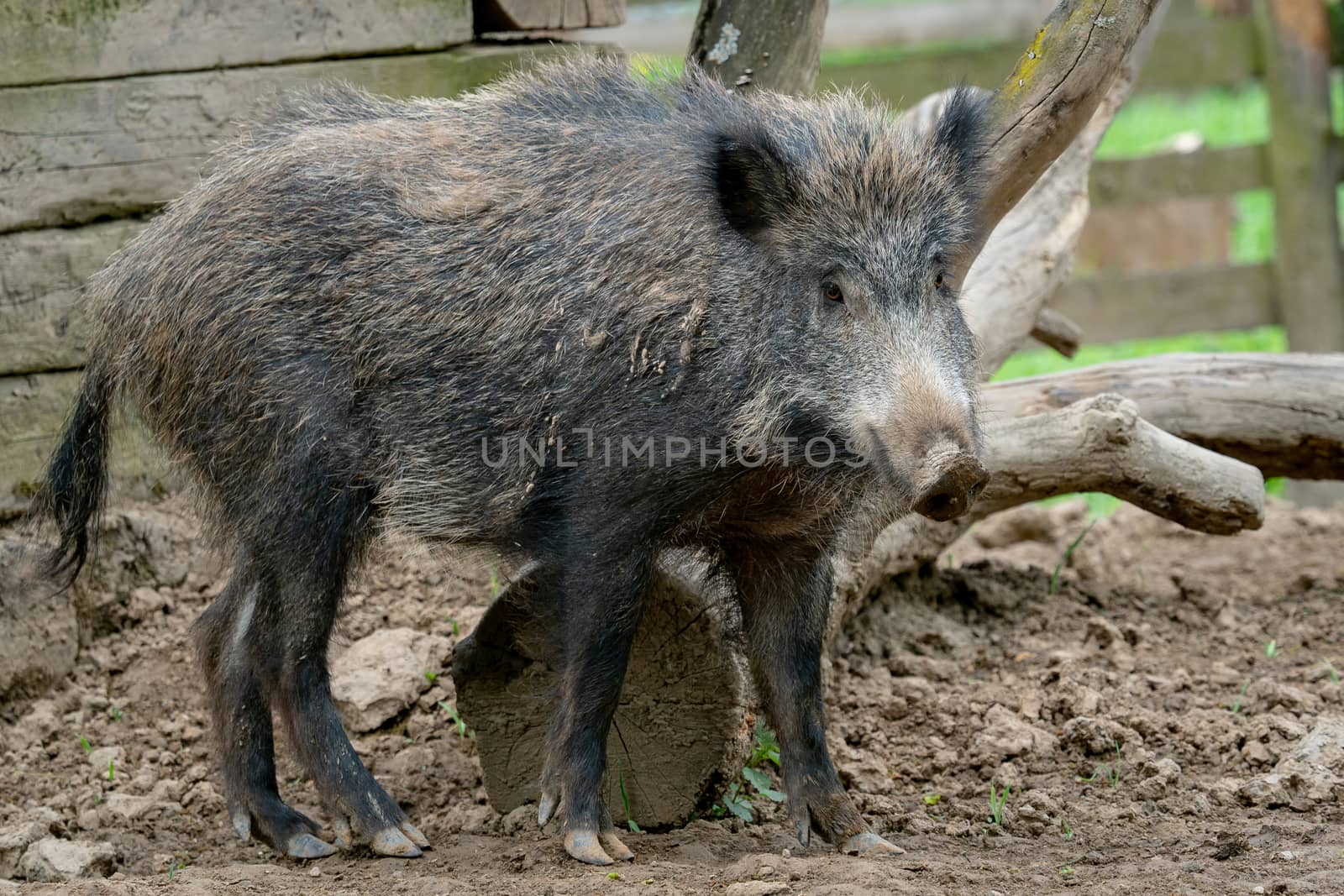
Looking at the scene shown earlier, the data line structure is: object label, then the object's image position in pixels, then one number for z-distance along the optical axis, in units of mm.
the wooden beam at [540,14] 9969
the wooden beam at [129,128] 9203
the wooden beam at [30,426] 9461
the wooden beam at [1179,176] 17469
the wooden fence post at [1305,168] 16859
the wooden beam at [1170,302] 17500
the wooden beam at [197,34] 9141
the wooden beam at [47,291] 9359
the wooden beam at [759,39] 9039
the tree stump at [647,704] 7797
